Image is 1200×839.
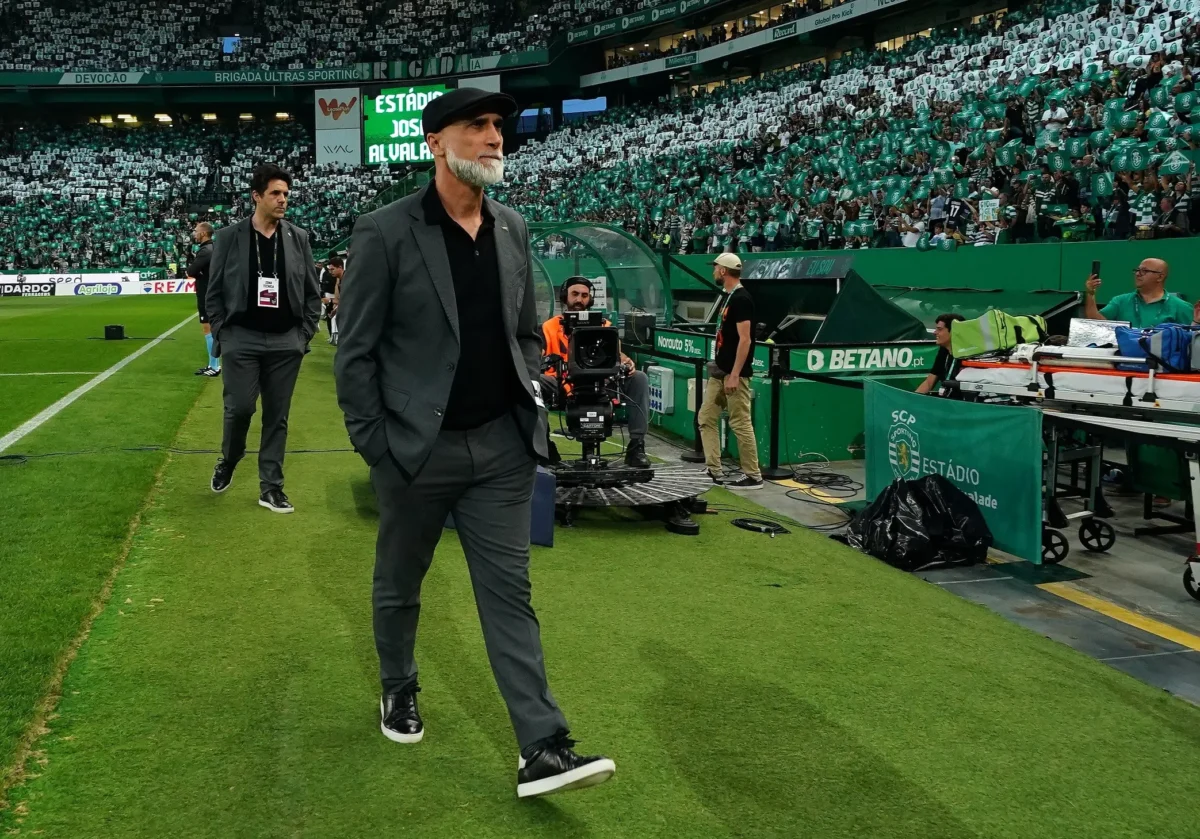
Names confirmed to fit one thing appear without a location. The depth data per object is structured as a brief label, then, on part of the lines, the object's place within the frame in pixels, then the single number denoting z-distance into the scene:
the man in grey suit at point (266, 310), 6.43
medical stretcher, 5.70
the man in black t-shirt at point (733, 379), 8.36
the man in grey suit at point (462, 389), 3.07
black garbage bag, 6.22
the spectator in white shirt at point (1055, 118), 17.47
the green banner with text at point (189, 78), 57.50
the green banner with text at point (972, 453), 6.15
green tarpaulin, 11.20
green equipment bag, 7.65
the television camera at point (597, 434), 6.97
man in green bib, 8.11
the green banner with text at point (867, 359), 9.87
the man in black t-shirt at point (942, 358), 9.09
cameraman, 7.76
